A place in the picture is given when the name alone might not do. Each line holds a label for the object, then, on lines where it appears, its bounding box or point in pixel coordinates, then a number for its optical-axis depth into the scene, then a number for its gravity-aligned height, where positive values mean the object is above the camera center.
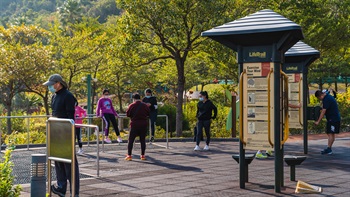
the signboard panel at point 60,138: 8.30 -0.29
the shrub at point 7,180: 7.48 -0.78
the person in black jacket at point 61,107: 9.37 +0.14
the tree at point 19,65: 33.93 +2.79
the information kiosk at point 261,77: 10.10 +0.66
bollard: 8.59 -0.84
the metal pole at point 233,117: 23.00 +0.00
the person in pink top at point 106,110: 18.13 +0.19
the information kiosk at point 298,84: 16.19 +0.88
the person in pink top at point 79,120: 16.67 -0.10
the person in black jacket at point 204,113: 16.97 +0.11
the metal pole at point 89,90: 28.62 +1.20
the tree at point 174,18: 23.81 +3.80
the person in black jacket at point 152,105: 18.61 +0.35
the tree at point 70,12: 99.88 +16.89
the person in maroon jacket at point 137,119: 14.91 -0.06
